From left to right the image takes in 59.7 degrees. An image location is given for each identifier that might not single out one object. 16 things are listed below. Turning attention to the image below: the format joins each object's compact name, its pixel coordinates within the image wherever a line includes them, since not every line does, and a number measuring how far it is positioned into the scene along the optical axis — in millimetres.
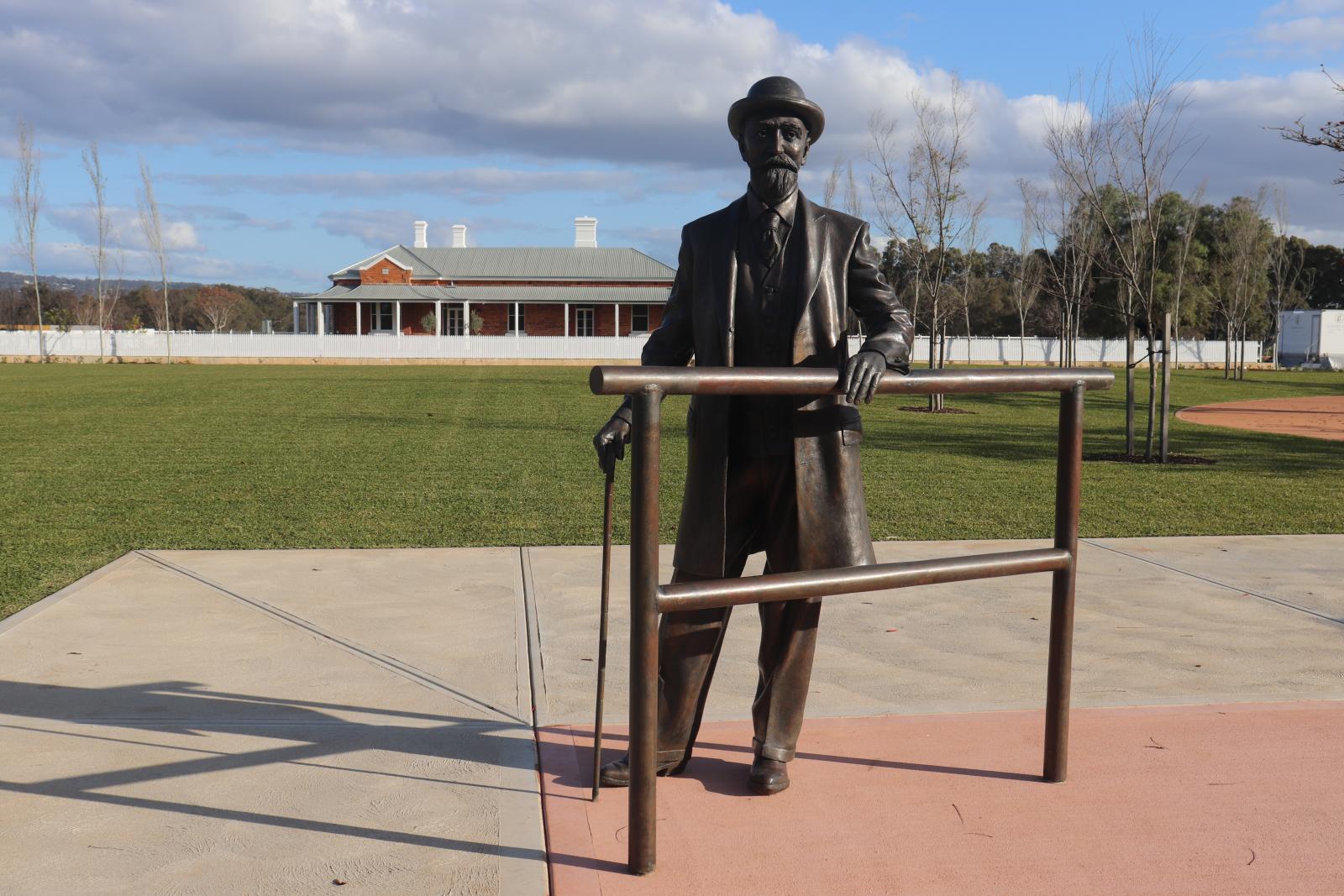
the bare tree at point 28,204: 50656
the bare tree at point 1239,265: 42688
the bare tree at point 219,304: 80938
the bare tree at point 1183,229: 31572
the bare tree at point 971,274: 30550
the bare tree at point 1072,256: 25969
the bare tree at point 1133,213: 13711
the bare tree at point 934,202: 23266
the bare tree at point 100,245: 50906
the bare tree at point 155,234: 51344
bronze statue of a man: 3418
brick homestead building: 52219
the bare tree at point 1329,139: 13797
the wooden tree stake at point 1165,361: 13008
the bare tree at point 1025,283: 48969
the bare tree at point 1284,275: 50000
